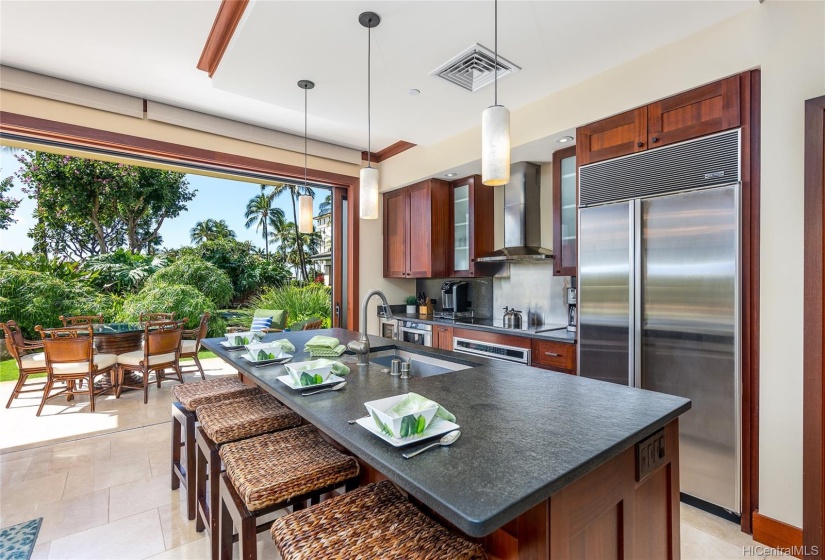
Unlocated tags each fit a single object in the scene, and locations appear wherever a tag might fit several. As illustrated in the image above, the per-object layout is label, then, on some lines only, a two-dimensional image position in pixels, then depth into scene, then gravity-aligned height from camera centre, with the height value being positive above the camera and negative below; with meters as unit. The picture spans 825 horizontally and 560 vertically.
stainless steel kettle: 3.73 -0.39
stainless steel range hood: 3.79 +0.64
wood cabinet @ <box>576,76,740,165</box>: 2.15 +0.95
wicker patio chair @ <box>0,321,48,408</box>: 3.81 -0.73
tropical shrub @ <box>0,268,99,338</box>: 5.27 -0.25
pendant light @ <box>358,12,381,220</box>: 2.32 +0.51
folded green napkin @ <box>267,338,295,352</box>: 2.26 -0.39
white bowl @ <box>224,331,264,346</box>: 2.38 -0.36
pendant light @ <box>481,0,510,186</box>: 1.54 +0.53
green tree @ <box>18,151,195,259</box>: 6.01 +1.33
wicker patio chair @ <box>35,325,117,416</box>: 3.71 -0.75
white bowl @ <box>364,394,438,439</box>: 1.00 -0.37
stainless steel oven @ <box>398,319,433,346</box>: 4.24 -0.60
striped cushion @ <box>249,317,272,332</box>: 4.95 -0.57
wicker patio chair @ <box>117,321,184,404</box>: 4.27 -0.82
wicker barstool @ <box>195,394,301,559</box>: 1.68 -0.66
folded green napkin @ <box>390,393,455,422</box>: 1.08 -0.36
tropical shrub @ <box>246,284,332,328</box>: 5.60 -0.33
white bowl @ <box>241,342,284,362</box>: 2.01 -0.37
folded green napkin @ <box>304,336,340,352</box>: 2.19 -0.36
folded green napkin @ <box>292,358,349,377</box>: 1.57 -0.35
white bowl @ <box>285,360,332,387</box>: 1.51 -0.37
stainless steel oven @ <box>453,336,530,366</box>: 3.27 -0.65
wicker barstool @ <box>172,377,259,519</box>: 2.12 -0.69
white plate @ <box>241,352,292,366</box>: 1.96 -0.41
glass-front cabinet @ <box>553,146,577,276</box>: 3.23 +0.55
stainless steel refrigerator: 2.10 -0.08
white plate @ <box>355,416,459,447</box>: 1.00 -0.41
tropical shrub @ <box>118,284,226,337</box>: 6.17 -0.36
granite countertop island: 0.79 -0.43
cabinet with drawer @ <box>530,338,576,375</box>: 2.93 -0.60
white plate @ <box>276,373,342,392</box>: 1.50 -0.41
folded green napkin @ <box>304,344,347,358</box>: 2.16 -0.40
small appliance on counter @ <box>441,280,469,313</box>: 4.51 -0.22
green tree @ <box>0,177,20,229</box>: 5.50 +1.06
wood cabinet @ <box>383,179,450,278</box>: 4.35 +0.57
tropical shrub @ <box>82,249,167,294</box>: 6.21 +0.17
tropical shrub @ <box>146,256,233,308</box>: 6.61 +0.03
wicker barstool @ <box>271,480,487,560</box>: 0.95 -0.66
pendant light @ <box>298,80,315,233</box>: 2.89 +0.51
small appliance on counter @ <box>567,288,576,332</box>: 3.41 -0.27
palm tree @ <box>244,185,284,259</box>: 9.77 +1.72
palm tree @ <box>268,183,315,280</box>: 8.74 +2.09
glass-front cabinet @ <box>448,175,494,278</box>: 4.23 +0.61
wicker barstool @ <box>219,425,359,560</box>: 1.27 -0.67
